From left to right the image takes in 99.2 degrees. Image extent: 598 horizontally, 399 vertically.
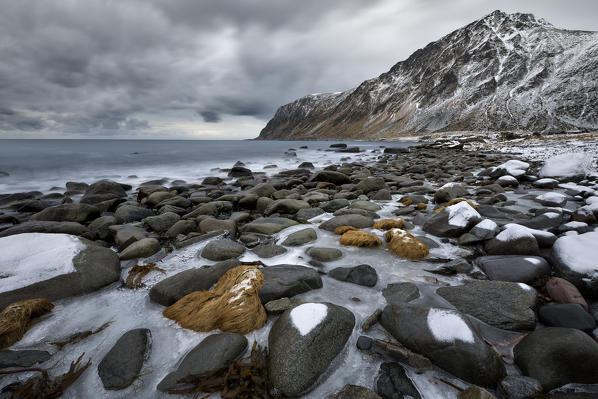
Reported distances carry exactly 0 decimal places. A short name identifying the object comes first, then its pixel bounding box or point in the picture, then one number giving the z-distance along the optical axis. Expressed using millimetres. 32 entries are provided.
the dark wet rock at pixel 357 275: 2926
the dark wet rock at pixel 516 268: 2705
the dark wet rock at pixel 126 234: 4266
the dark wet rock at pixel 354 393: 1584
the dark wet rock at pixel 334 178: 9508
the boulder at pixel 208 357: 1777
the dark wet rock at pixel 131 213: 5724
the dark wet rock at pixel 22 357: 1852
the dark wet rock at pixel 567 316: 2008
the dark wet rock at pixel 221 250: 3676
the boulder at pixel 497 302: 2158
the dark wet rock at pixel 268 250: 3732
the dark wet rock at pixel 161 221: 5001
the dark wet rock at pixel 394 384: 1642
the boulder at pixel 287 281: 2566
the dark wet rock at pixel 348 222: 4666
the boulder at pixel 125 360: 1810
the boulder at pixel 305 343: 1712
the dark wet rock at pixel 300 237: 4090
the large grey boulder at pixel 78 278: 2576
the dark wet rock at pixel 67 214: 5538
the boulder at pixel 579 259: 2350
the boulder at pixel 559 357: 1616
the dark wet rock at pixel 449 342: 1689
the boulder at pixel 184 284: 2672
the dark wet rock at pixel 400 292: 2586
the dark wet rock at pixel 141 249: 3760
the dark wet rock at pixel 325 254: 3529
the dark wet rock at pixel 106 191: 7816
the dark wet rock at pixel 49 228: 4614
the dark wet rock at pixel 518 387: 1565
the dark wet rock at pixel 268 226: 4703
